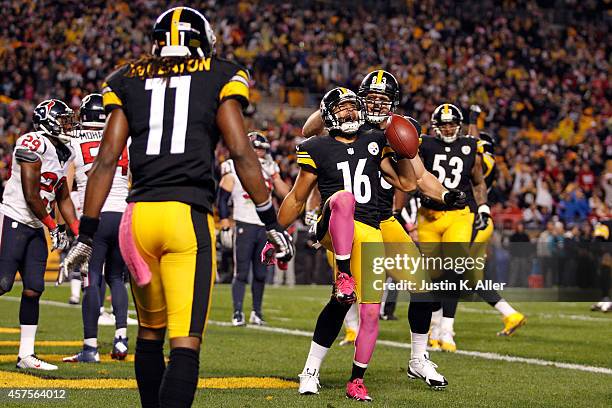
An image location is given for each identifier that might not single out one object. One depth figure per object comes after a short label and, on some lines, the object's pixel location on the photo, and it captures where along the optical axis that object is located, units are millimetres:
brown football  12953
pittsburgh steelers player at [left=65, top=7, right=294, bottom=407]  8539
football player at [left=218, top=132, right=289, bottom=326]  23812
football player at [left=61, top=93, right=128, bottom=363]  16234
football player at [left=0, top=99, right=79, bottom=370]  15234
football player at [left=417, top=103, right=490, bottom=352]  18828
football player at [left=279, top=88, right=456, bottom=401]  12953
